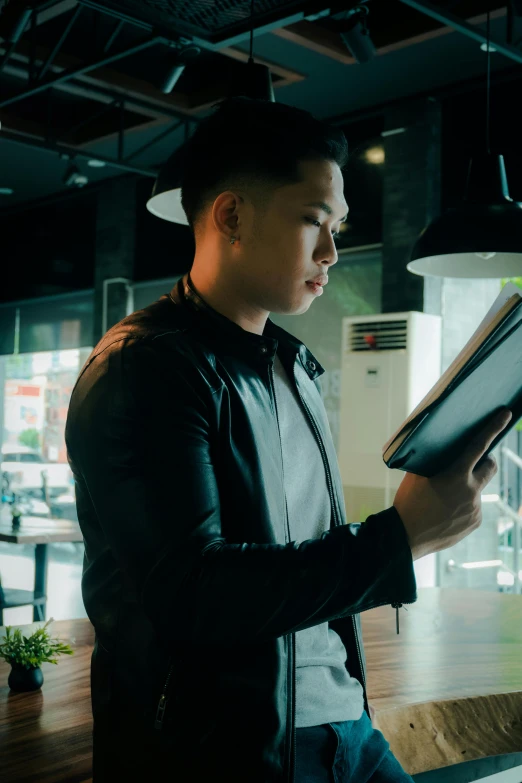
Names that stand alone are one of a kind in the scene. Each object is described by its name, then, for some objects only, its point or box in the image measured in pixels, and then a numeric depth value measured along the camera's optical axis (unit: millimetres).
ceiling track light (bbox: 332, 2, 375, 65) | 3722
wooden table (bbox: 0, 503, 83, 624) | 5055
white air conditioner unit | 5543
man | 971
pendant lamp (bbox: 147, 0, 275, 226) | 2568
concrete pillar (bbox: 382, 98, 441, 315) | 5930
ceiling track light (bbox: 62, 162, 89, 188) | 6891
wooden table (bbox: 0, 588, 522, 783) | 1536
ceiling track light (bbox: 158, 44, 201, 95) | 3975
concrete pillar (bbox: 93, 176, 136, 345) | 8320
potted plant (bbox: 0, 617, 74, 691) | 1849
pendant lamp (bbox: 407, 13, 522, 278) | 2836
